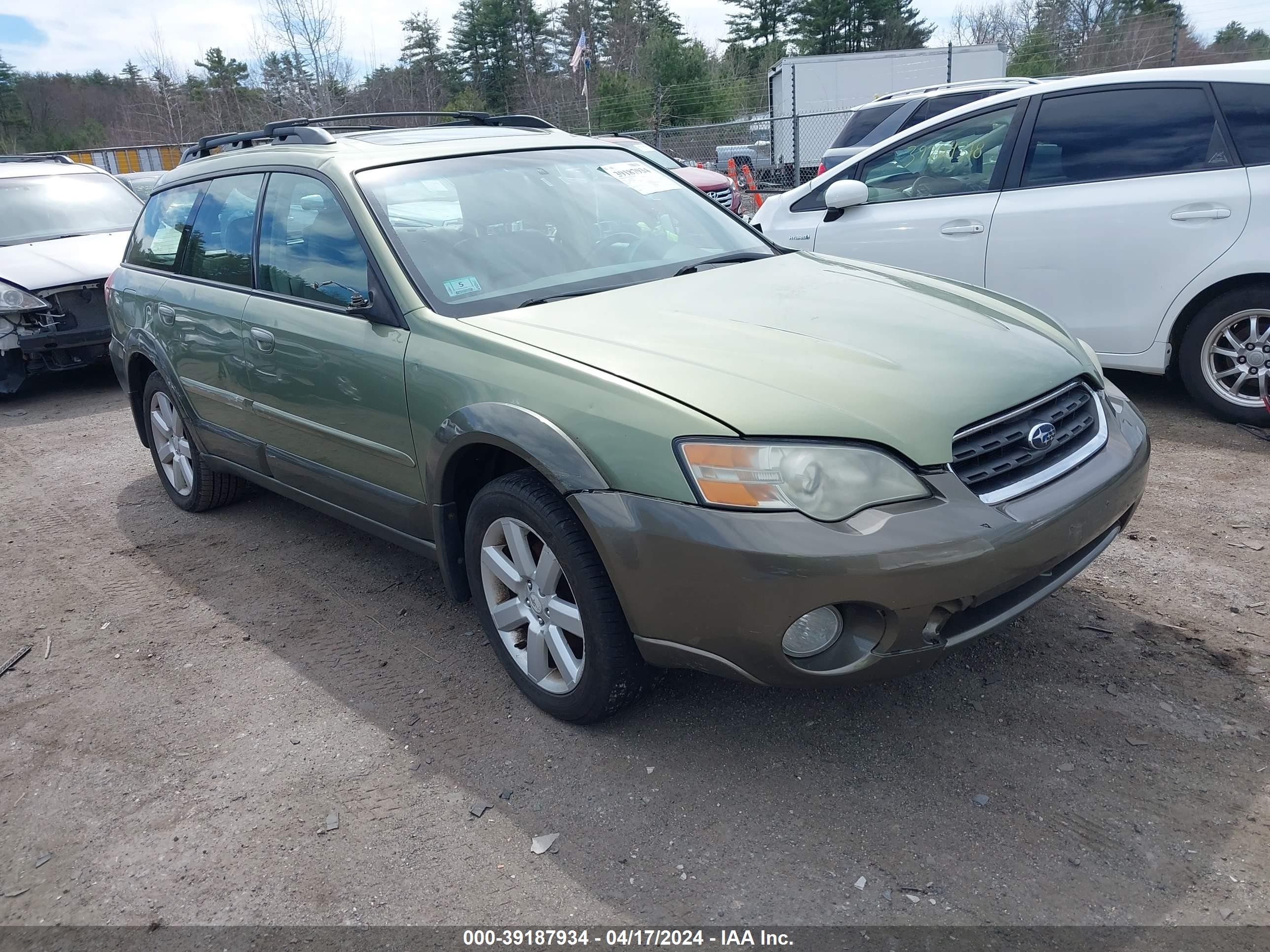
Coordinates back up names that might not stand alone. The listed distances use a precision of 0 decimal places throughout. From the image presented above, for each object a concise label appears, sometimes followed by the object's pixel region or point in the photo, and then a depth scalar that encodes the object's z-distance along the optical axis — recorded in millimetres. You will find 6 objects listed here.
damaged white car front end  7582
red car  12609
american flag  26906
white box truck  24703
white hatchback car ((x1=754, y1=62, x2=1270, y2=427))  4676
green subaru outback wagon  2314
